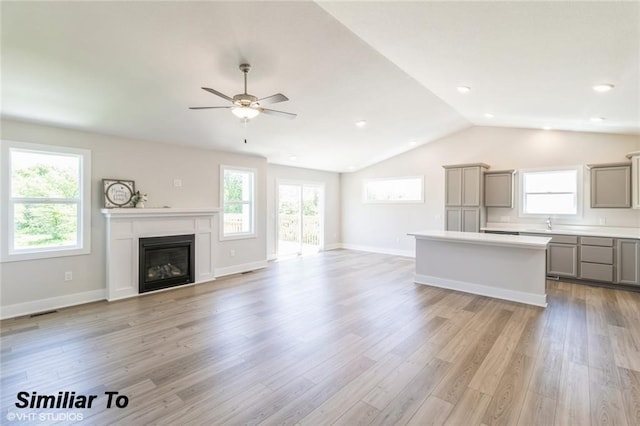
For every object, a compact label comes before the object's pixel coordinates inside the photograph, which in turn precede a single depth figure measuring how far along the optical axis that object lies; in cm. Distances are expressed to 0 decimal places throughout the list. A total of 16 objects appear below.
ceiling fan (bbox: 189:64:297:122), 275
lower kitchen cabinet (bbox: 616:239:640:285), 470
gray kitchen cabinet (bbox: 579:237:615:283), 493
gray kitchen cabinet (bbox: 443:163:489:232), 635
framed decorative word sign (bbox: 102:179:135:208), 444
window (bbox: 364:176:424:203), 784
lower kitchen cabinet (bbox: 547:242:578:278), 525
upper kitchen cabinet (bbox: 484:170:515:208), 624
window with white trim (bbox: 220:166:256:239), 608
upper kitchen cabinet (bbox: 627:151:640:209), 480
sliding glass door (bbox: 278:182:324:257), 793
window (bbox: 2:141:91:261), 374
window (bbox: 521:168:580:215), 574
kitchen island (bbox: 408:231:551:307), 410
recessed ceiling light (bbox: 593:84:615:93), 321
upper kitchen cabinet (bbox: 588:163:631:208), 500
